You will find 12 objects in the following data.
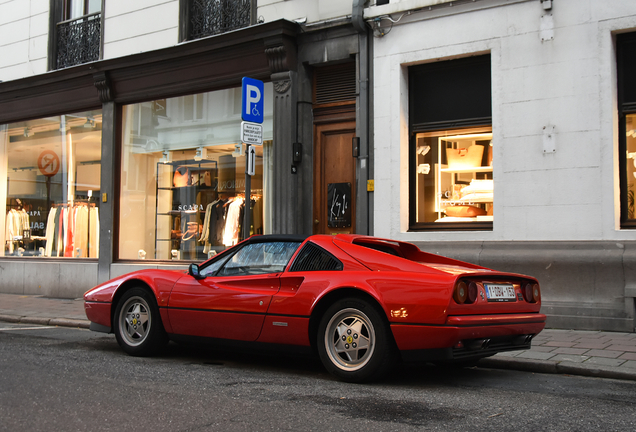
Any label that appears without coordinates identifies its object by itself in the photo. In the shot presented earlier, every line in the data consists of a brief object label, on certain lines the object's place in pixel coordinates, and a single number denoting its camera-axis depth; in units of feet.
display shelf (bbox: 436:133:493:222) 33.01
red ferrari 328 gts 16.72
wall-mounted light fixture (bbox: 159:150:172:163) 46.01
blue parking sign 29.86
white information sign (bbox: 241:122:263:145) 29.09
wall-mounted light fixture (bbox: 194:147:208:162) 44.06
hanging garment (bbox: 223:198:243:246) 41.91
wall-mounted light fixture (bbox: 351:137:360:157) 35.60
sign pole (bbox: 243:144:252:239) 28.94
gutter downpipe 35.17
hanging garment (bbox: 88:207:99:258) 47.88
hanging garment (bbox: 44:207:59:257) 50.88
